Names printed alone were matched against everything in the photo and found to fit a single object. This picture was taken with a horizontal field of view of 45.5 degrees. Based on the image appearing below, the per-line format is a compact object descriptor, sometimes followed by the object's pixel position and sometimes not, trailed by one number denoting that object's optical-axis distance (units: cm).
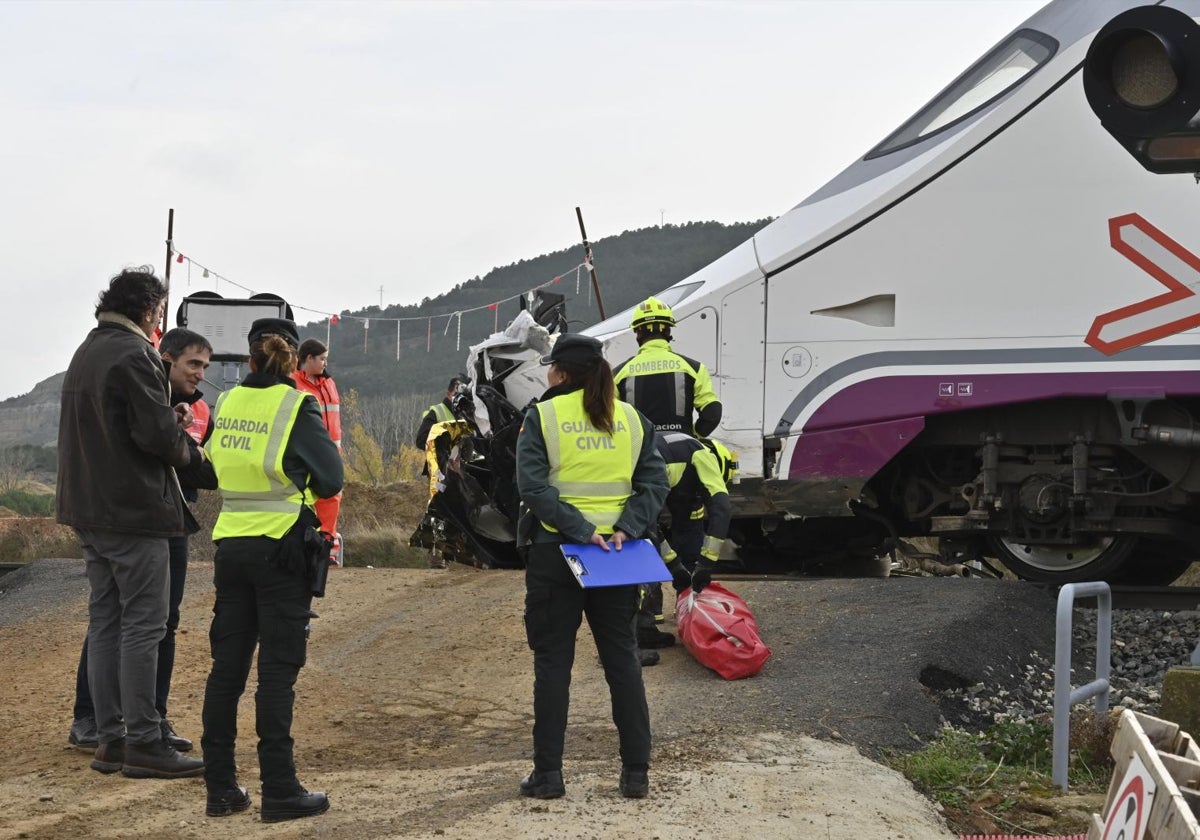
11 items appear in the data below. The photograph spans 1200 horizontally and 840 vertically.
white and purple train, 923
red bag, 743
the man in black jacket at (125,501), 573
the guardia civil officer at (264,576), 522
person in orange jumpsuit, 847
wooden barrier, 317
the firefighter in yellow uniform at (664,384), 789
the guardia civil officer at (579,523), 540
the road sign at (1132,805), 340
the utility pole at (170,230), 2208
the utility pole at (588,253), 1804
